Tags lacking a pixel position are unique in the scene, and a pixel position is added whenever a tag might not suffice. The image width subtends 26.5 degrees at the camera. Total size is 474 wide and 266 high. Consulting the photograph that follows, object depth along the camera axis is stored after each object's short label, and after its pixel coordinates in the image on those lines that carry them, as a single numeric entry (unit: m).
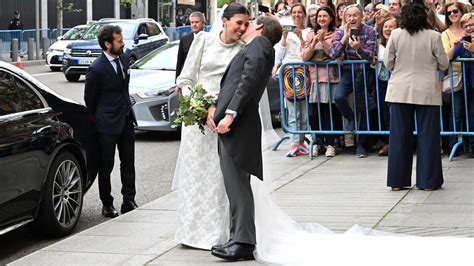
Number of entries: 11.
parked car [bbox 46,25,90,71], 32.69
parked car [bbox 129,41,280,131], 15.47
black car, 7.88
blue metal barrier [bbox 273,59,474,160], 12.14
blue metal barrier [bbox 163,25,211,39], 51.78
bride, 7.61
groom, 7.15
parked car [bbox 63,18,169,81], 28.80
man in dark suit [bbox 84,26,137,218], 9.70
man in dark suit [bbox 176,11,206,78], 12.77
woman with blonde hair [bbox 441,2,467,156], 12.10
